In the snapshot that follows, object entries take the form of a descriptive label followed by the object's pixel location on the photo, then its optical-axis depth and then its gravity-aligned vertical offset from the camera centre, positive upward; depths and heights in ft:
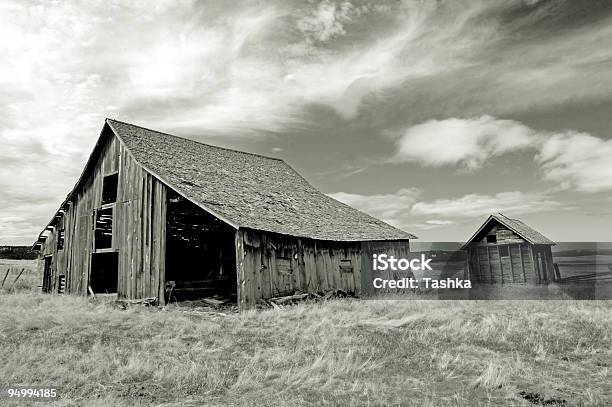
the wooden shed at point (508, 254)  90.43 +1.11
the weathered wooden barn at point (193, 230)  56.29 +5.53
